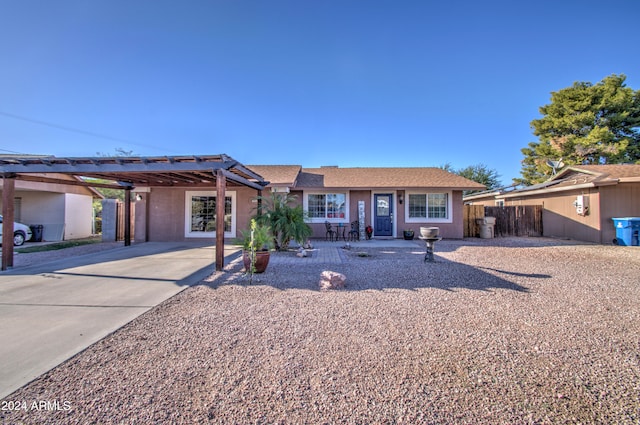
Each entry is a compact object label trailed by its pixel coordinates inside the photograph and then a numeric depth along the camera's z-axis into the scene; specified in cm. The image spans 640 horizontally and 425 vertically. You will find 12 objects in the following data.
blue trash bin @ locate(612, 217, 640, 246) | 1067
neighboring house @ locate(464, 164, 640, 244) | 1152
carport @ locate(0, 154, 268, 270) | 648
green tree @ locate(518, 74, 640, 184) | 2033
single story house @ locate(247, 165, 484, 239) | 1267
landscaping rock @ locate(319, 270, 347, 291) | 504
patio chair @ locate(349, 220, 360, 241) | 1227
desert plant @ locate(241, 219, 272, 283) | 588
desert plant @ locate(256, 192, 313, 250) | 873
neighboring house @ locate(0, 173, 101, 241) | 1330
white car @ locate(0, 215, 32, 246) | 1170
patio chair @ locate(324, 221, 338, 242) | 1226
